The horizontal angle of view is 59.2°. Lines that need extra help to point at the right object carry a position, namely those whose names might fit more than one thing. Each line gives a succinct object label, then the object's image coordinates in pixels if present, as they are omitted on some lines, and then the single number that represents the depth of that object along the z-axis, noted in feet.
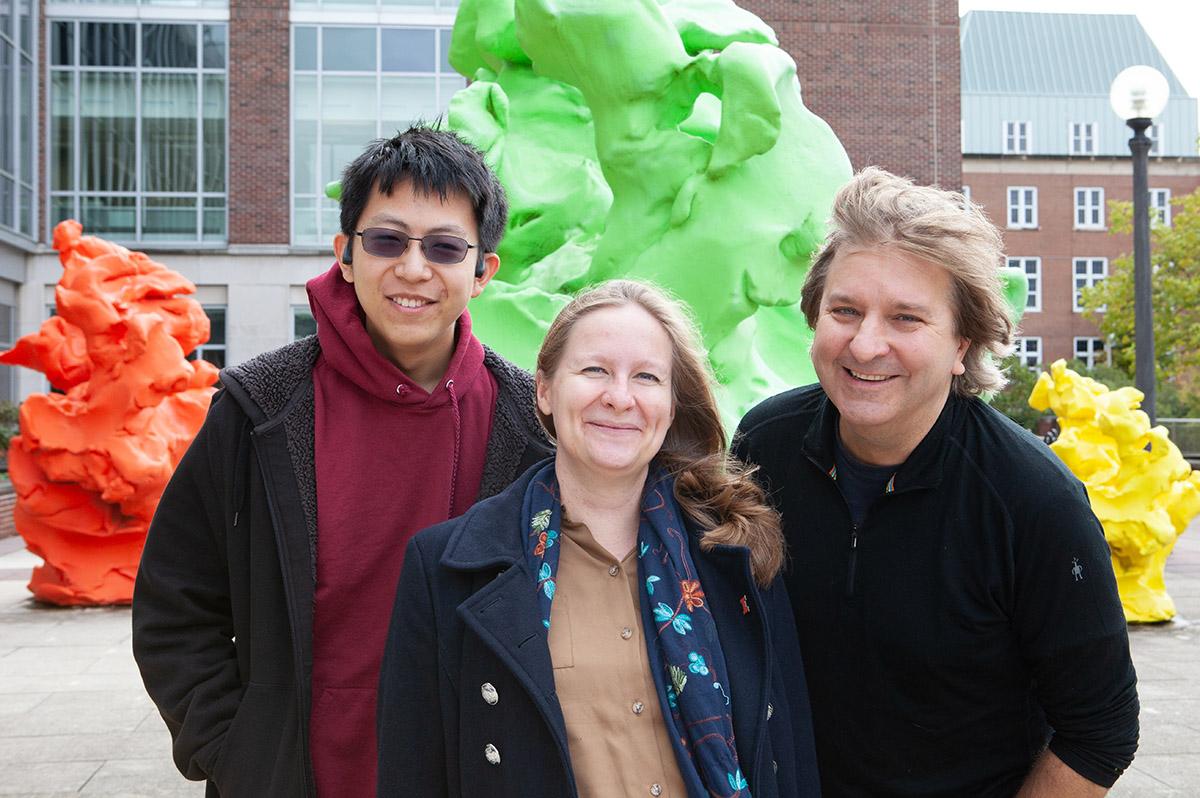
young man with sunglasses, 6.27
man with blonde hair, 6.14
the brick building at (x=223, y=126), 63.41
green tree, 73.27
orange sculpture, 24.31
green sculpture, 15.10
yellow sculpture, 22.66
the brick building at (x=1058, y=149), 116.06
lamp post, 24.54
